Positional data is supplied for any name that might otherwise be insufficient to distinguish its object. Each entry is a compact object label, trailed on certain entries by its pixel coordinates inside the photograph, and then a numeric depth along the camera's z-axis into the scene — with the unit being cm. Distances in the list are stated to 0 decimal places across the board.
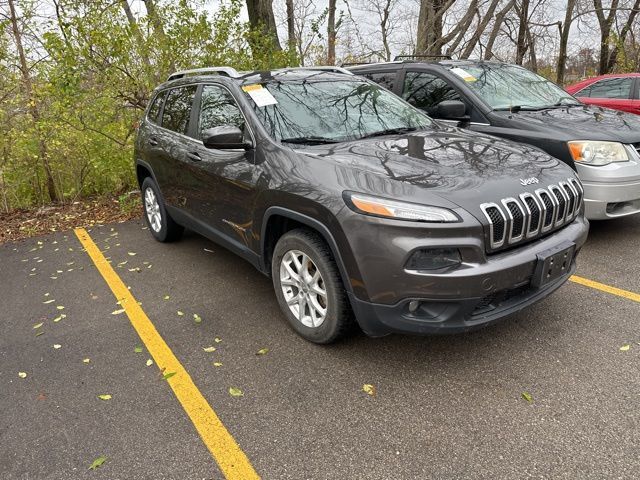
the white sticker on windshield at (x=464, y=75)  514
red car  765
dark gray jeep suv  238
